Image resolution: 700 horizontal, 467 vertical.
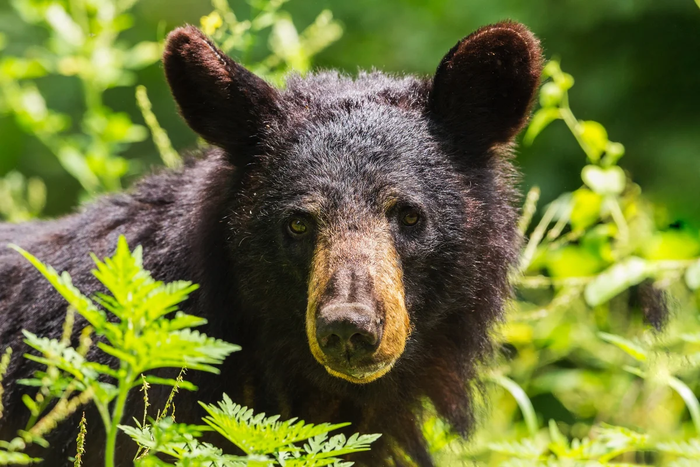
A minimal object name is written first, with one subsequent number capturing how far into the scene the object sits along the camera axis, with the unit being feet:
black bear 22.27
